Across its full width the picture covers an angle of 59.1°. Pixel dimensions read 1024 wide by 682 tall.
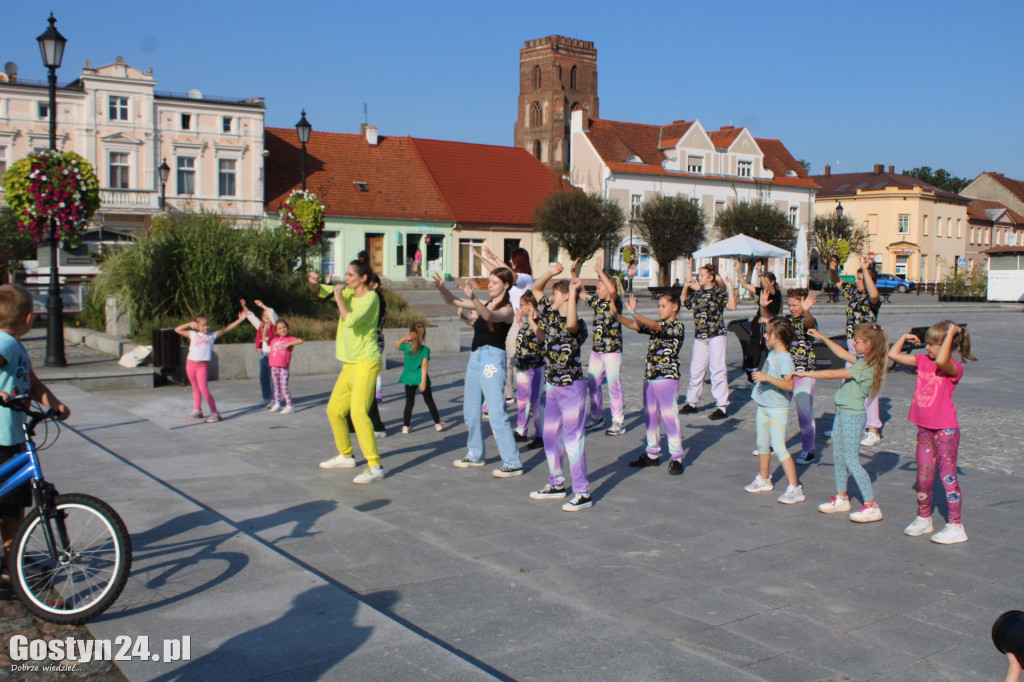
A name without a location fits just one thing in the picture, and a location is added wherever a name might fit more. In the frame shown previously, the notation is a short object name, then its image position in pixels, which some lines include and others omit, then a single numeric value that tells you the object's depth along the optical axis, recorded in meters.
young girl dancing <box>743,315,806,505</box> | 7.14
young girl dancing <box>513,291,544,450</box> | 8.19
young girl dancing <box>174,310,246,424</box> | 10.59
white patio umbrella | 24.02
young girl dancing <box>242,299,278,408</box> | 11.48
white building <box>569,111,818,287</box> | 54.44
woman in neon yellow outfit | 7.71
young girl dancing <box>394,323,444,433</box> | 10.02
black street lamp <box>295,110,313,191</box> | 25.78
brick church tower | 75.62
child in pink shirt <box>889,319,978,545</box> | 6.07
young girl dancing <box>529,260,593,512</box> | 6.91
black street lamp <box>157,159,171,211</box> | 30.94
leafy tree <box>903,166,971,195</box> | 126.56
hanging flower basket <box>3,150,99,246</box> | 14.45
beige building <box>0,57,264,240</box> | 40.38
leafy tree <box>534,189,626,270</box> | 46.56
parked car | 58.21
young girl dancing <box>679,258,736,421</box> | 10.95
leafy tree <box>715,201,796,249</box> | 52.59
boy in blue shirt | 4.77
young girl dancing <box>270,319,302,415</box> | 11.18
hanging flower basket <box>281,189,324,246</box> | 28.94
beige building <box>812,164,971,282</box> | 69.94
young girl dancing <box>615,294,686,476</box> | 8.14
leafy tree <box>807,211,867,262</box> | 60.28
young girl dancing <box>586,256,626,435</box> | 9.14
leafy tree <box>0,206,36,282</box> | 33.25
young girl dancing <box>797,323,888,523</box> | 6.58
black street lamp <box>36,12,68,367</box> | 14.16
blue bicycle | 4.50
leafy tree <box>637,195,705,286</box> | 50.41
